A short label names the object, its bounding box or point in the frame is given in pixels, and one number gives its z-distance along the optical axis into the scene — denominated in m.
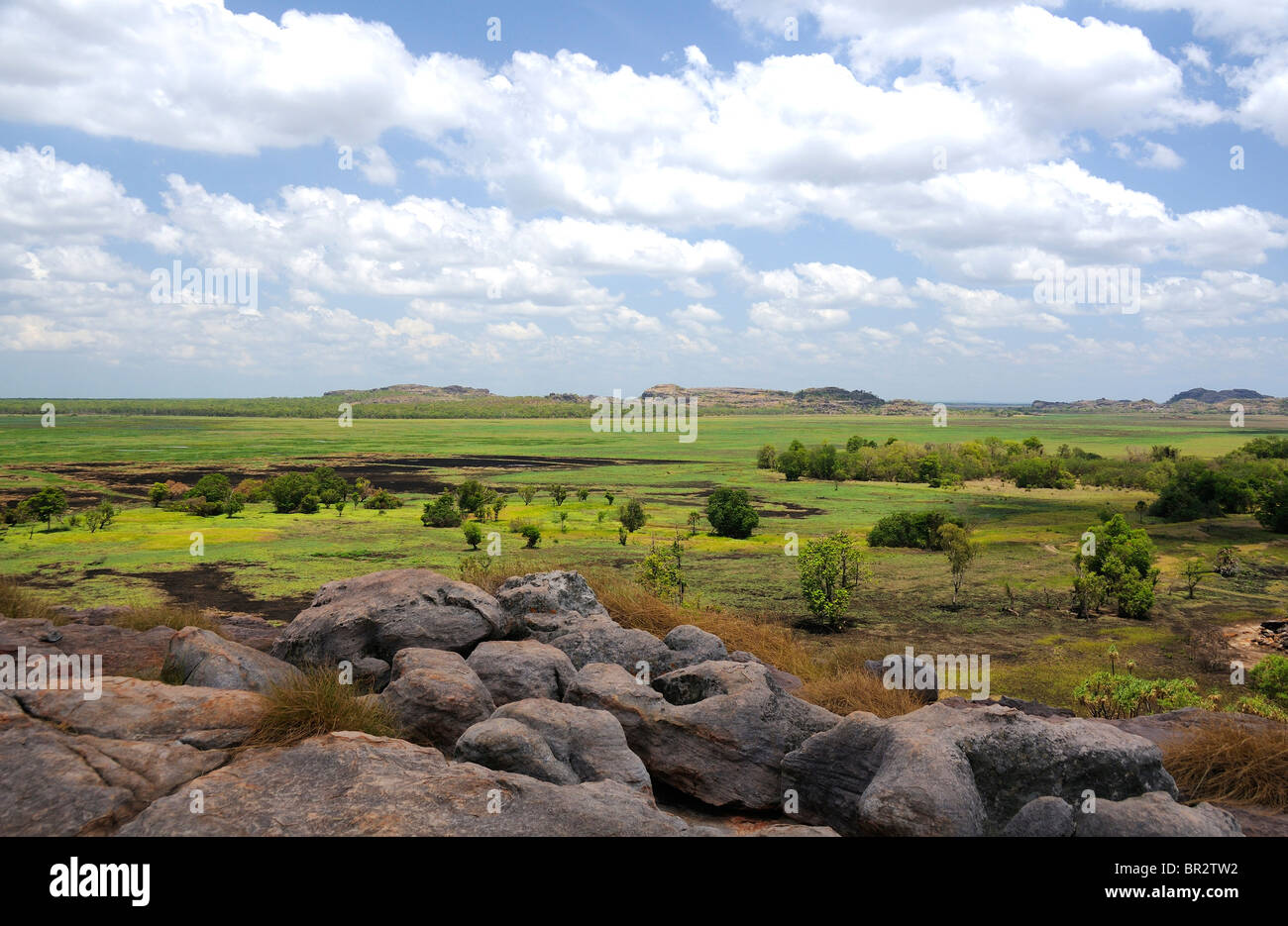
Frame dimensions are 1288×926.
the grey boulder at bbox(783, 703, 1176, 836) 7.20
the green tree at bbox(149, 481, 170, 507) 63.47
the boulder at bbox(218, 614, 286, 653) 14.09
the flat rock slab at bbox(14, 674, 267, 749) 7.73
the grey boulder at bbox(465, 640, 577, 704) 10.78
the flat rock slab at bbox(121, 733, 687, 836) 5.93
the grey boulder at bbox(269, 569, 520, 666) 11.92
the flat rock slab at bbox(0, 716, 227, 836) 6.01
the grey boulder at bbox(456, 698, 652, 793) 7.72
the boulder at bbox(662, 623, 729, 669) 13.10
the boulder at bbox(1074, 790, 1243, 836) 6.39
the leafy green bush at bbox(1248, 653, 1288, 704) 22.50
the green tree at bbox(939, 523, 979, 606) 41.31
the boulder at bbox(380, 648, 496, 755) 9.05
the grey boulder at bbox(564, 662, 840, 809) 9.24
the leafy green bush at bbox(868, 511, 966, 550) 58.10
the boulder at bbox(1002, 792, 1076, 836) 6.65
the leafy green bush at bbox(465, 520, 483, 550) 41.88
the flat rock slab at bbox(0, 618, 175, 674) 11.29
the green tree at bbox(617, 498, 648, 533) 55.44
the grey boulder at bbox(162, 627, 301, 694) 9.73
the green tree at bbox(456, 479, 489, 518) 60.12
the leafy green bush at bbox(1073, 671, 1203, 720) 17.52
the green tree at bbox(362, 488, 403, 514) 63.45
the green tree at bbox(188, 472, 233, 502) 61.28
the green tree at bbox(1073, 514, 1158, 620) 38.12
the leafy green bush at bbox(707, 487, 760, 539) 59.25
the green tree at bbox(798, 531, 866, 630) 33.81
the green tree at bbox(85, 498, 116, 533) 46.56
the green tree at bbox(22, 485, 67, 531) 47.97
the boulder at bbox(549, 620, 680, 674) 12.80
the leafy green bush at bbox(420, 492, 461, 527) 54.50
